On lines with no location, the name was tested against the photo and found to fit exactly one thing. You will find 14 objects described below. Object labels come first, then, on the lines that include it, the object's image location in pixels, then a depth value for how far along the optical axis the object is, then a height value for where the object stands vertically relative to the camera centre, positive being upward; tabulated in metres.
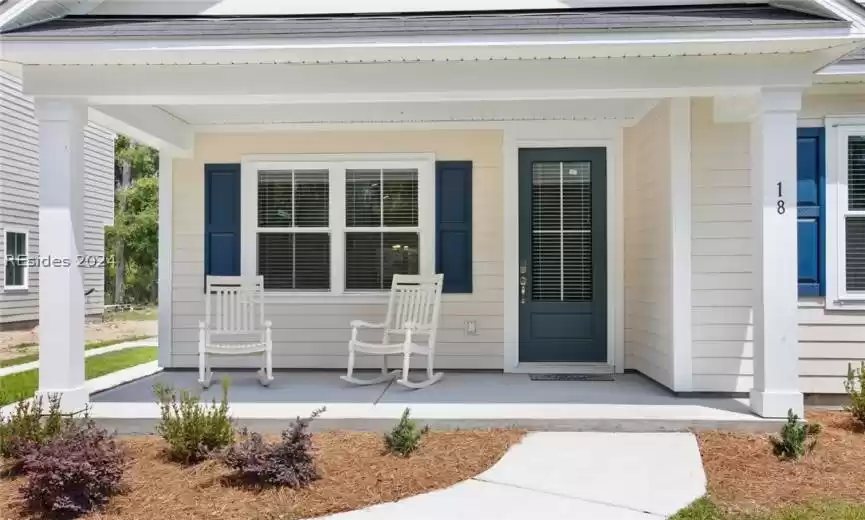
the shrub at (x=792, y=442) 3.85 -1.02
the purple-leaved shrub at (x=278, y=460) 3.37 -0.98
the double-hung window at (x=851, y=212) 5.03 +0.37
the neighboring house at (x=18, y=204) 10.84 +1.03
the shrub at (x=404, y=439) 3.86 -0.99
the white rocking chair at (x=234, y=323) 5.48 -0.50
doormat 5.89 -0.98
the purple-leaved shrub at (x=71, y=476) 3.10 -0.97
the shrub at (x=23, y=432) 3.73 -0.92
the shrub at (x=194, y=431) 3.76 -0.92
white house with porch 4.18 +0.82
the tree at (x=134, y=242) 17.73 +0.63
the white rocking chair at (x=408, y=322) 5.42 -0.49
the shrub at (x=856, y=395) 4.46 -0.88
